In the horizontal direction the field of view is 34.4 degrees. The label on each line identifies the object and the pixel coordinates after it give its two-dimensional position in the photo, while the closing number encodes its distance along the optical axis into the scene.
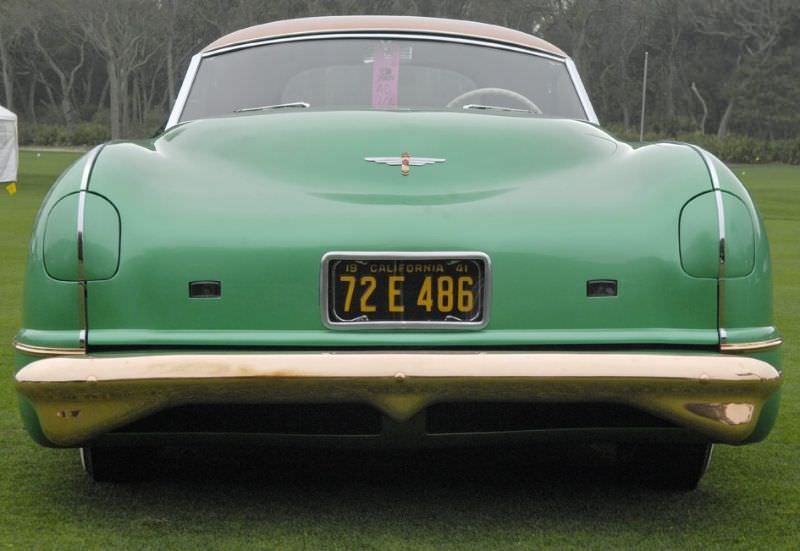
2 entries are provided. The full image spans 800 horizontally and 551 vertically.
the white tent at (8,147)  29.14
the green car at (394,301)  3.02
